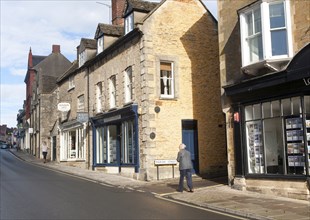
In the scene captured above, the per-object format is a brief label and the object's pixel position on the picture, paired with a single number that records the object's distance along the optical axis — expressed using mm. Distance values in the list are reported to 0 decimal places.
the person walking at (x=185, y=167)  13844
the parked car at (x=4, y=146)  70056
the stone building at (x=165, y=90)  18641
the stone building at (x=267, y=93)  11680
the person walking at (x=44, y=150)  32884
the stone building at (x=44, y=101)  41219
